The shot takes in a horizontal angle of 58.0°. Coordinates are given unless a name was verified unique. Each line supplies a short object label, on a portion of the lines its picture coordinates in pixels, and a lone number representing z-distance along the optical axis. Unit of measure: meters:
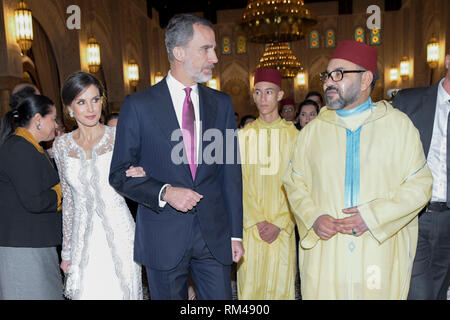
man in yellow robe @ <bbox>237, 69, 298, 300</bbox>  3.62
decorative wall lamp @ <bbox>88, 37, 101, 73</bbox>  9.54
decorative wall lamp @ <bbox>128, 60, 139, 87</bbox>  12.43
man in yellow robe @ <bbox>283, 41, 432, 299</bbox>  2.18
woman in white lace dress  2.51
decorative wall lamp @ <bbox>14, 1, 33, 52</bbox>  6.64
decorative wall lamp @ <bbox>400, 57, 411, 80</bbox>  14.57
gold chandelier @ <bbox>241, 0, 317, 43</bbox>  7.08
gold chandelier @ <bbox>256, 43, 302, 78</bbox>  9.88
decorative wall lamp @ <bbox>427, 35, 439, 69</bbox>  10.71
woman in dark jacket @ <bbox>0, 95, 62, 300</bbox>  2.64
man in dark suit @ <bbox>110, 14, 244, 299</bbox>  2.11
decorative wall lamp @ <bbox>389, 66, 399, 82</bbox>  15.79
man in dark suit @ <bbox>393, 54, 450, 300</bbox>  2.74
